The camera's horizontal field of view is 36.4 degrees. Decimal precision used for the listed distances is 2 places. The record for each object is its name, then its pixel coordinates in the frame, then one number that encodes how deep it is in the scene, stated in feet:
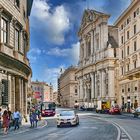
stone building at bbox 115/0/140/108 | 121.72
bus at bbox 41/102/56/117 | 111.69
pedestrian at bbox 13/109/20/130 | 50.45
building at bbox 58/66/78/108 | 285.68
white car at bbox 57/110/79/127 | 57.54
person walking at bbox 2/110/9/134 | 44.55
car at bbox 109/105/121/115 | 119.51
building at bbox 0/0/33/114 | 54.34
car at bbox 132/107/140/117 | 91.45
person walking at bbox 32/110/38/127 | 56.25
